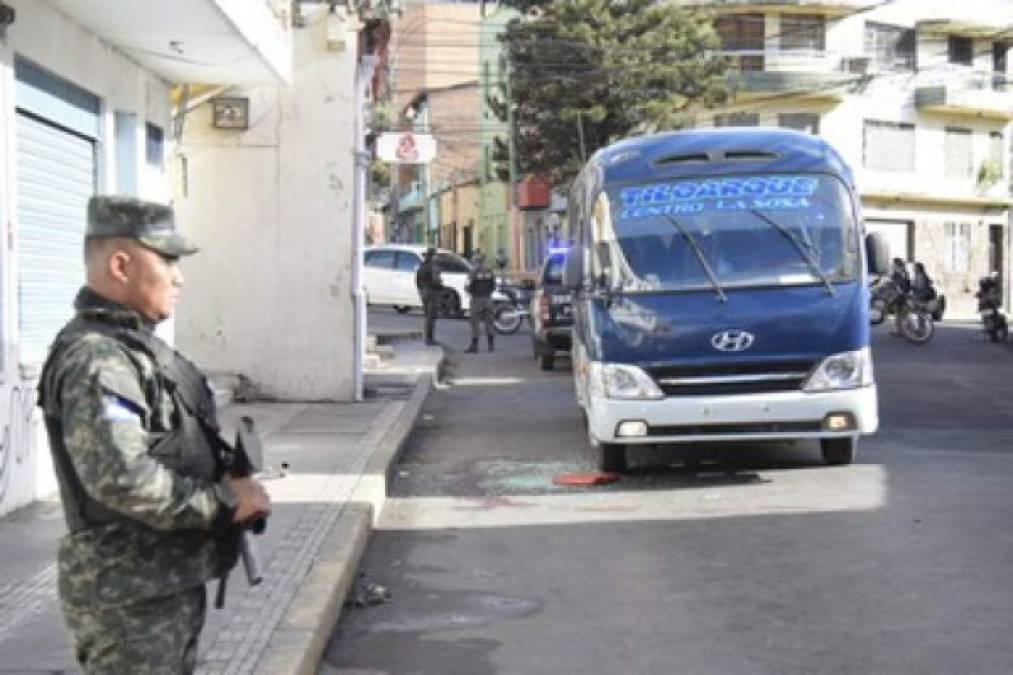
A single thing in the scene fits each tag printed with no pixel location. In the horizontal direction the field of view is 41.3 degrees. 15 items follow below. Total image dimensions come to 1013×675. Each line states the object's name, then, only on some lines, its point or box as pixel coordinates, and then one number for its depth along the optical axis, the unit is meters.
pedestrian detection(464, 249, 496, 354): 24.62
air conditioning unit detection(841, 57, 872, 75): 44.72
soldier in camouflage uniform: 3.11
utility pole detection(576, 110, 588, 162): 37.19
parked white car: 34.88
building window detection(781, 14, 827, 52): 44.56
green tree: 37.16
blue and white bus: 10.03
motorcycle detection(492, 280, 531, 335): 30.00
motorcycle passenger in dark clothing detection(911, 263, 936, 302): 26.45
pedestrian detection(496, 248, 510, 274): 52.91
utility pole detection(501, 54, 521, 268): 39.44
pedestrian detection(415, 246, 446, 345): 24.55
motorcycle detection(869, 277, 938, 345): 25.91
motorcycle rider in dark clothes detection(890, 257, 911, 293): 26.56
